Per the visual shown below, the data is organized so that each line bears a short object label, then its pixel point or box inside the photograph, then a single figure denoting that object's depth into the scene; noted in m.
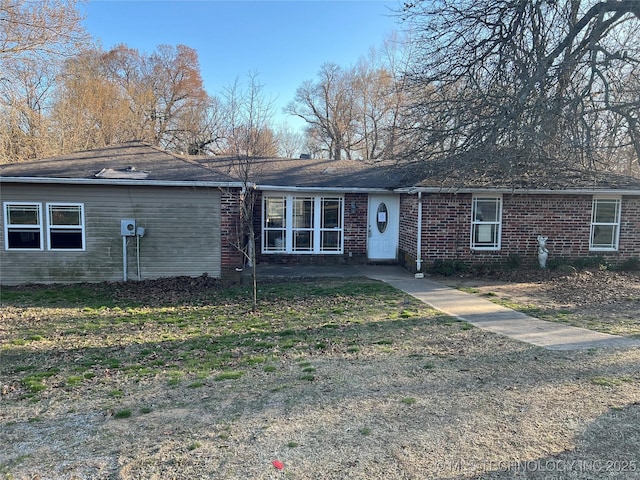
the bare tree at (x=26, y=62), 14.08
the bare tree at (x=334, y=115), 34.56
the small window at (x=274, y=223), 13.20
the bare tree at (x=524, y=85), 6.84
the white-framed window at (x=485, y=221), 12.05
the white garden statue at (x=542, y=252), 11.84
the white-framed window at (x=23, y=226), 10.16
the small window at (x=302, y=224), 13.32
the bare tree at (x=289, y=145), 36.81
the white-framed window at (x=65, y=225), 10.27
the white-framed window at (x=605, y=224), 12.48
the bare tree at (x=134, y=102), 23.45
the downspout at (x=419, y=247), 11.59
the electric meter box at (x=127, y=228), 10.21
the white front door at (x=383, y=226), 13.61
